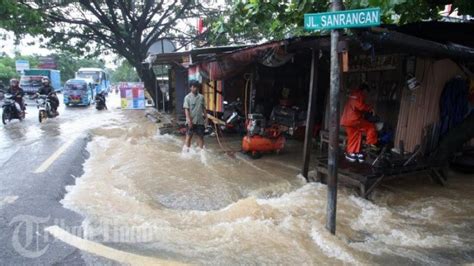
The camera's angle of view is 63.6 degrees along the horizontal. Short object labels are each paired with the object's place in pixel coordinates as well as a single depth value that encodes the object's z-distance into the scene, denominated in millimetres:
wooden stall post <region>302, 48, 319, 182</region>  6379
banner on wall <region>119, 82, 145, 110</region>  23297
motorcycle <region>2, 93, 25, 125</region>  13867
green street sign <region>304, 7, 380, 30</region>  3969
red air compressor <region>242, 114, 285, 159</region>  8875
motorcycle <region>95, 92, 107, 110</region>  22328
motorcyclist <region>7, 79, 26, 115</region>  14233
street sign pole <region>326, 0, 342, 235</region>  4344
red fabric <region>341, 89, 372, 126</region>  6730
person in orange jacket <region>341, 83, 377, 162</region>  6768
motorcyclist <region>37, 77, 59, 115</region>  16109
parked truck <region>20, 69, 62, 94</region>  28844
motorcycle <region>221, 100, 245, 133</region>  10672
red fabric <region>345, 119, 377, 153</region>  6930
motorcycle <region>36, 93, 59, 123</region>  14971
